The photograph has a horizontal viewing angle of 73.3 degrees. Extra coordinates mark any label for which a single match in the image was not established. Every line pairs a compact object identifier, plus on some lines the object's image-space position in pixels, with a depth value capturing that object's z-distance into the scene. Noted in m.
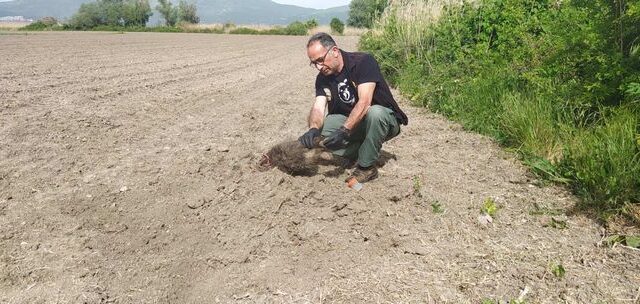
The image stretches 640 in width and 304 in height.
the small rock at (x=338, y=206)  2.94
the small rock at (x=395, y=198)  3.08
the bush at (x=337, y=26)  41.97
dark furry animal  3.44
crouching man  3.07
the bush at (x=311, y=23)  44.06
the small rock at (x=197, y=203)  3.03
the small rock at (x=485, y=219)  2.79
